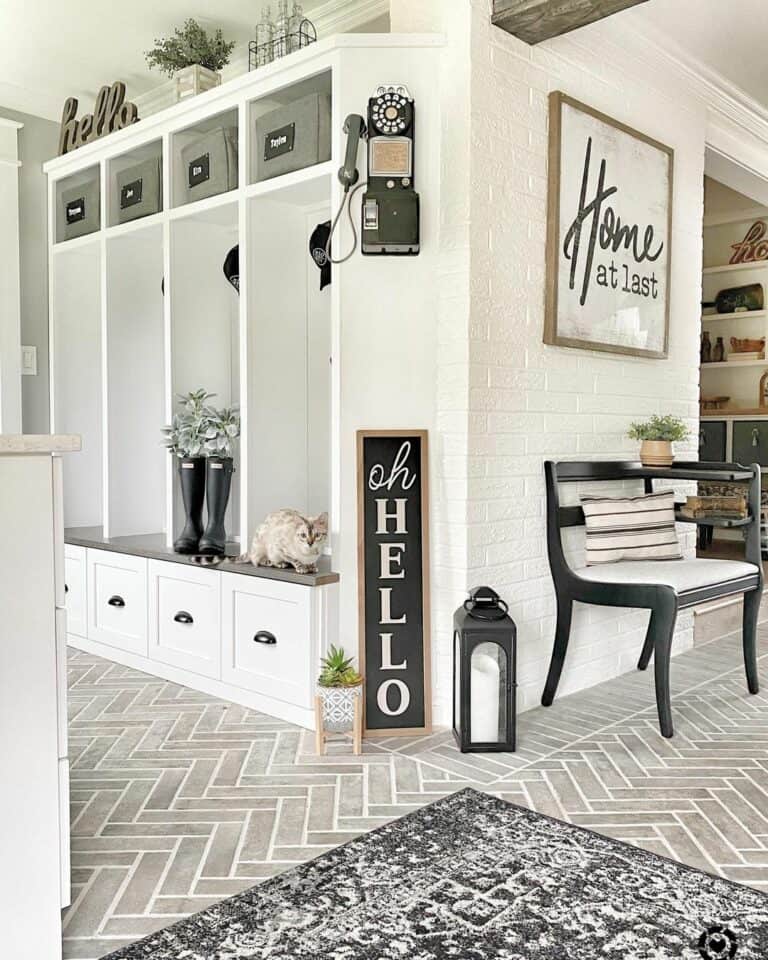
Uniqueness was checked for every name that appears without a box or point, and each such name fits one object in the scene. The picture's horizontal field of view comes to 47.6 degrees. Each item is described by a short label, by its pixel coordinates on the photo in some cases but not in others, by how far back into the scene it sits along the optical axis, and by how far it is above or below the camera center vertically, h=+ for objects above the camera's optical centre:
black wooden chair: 3.05 -0.52
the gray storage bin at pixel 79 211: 4.46 +1.20
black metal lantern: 2.86 -0.80
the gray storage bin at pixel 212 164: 3.69 +1.20
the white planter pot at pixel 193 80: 3.91 +1.63
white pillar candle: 2.88 -0.88
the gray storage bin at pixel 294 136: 3.27 +1.18
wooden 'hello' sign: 4.29 +1.64
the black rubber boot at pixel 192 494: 3.84 -0.23
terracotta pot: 3.79 -0.06
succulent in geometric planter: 2.91 -0.84
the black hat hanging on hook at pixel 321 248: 3.45 +0.77
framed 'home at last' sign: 3.44 +0.87
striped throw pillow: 3.50 -0.37
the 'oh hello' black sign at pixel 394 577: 3.08 -0.49
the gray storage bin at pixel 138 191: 4.08 +1.20
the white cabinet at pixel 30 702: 1.63 -0.50
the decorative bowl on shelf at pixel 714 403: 7.47 +0.31
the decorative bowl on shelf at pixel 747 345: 7.25 +0.79
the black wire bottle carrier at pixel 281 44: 3.67 +1.69
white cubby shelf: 3.16 +0.54
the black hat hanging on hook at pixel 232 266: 3.97 +0.80
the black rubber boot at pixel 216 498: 3.78 -0.25
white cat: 3.17 -0.37
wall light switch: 4.90 +0.45
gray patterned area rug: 1.78 -1.04
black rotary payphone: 3.07 +0.94
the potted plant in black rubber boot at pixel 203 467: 3.80 -0.12
